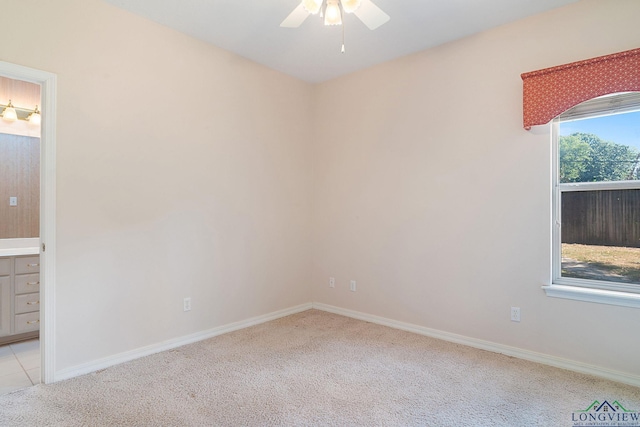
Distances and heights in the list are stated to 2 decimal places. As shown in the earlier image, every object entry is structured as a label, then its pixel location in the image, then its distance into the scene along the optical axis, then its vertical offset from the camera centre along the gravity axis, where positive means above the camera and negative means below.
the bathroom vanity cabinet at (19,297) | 3.06 -0.74
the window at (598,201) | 2.47 +0.10
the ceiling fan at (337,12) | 1.84 +1.16
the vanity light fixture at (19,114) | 3.45 +1.01
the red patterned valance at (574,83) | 2.32 +0.93
